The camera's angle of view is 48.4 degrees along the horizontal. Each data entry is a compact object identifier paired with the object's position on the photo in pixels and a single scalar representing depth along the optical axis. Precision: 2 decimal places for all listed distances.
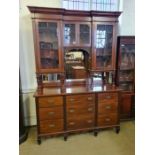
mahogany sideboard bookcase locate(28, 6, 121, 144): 2.71
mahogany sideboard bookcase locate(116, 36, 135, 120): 3.31
